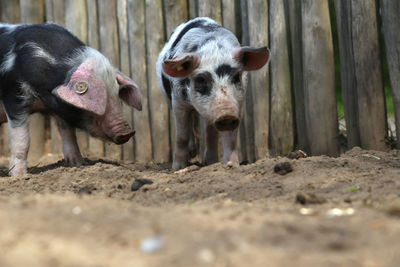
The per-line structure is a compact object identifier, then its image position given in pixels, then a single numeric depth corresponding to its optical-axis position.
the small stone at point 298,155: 4.41
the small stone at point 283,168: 3.49
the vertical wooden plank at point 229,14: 5.59
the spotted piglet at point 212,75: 4.31
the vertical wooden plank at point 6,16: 7.25
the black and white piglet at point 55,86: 4.66
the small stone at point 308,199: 2.54
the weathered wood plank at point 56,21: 6.92
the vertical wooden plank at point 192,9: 5.91
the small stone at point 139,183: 3.55
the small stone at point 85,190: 3.53
